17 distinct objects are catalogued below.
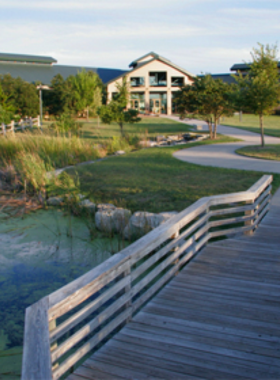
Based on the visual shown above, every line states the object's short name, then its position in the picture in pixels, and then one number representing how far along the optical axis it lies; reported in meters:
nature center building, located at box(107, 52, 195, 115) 48.09
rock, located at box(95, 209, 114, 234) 6.85
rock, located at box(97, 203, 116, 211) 7.64
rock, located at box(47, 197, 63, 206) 8.95
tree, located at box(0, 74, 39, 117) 34.91
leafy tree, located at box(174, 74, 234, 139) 20.06
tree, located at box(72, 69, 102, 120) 36.81
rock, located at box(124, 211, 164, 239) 6.46
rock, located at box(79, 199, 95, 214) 8.01
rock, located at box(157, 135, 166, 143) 21.26
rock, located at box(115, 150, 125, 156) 16.05
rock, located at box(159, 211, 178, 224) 6.63
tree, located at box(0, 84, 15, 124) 22.37
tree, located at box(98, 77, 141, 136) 21.47
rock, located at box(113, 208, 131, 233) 6.69
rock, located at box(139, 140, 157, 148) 18.49
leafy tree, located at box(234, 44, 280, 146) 14.95
